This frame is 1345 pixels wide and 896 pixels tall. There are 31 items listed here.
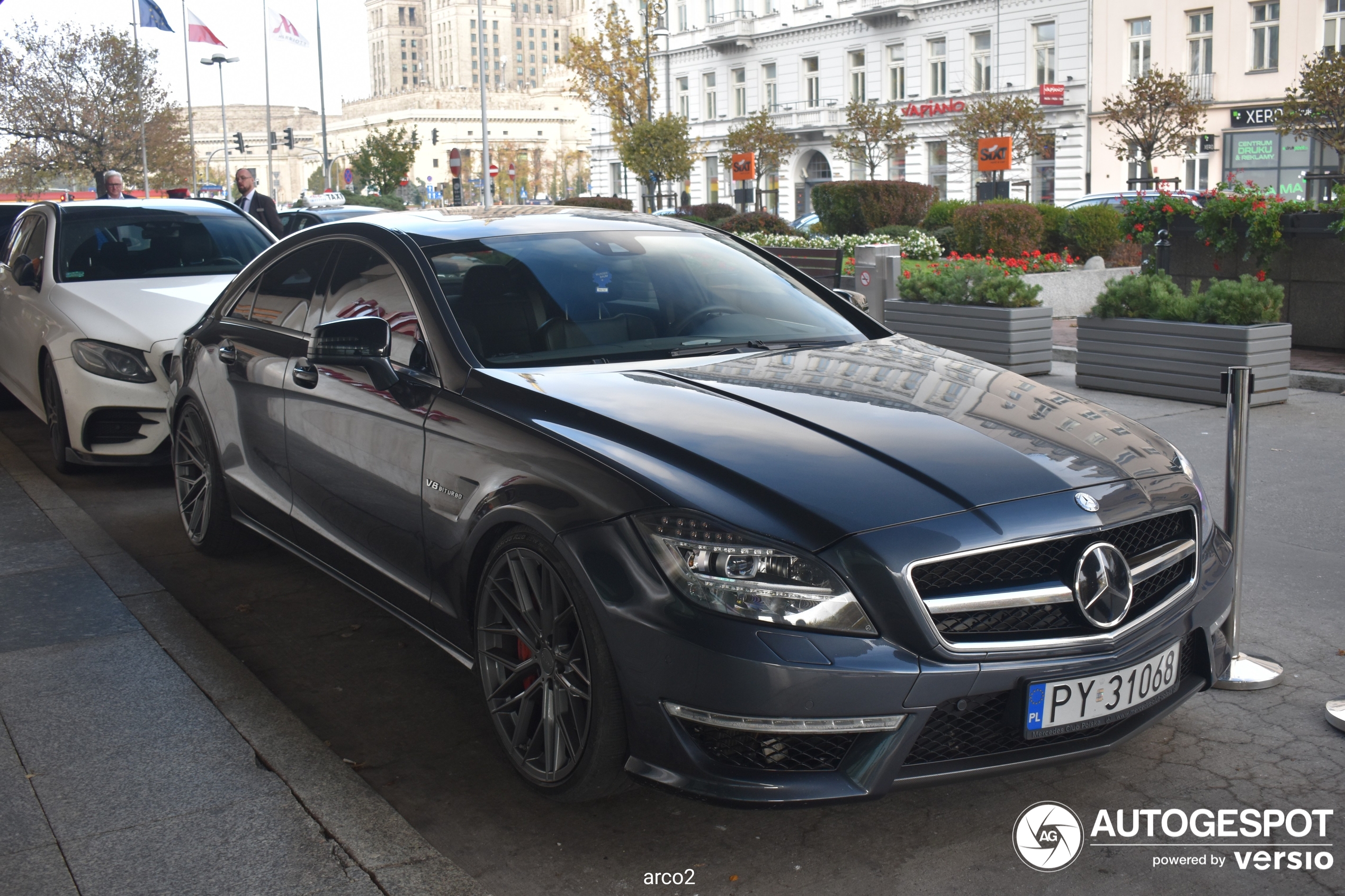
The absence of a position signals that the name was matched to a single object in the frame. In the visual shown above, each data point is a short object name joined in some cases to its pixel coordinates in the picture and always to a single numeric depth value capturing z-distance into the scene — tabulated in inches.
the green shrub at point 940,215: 1025.5
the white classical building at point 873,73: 1875.0
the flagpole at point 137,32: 1897.1
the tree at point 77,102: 1855.3
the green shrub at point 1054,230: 799.7
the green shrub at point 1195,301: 348.5
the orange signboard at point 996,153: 1455.5
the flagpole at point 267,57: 2588.6
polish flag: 1909.4
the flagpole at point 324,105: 2401.6
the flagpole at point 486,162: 1967.3
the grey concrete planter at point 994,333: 414.9
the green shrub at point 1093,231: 779.4
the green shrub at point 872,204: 1099.9
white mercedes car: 286.0
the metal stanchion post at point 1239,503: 159.5
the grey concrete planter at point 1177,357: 345.7
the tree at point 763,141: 2160.4
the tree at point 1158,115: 1523.1
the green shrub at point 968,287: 419.2
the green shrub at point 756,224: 1106.7
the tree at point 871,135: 2004.2
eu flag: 1781.5
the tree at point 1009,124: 1708.9
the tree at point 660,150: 1908.2
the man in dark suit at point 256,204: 601.8
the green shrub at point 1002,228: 763.4
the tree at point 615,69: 2009.1
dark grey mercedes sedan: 109.8
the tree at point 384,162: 2578.7
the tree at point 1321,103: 1227.9
